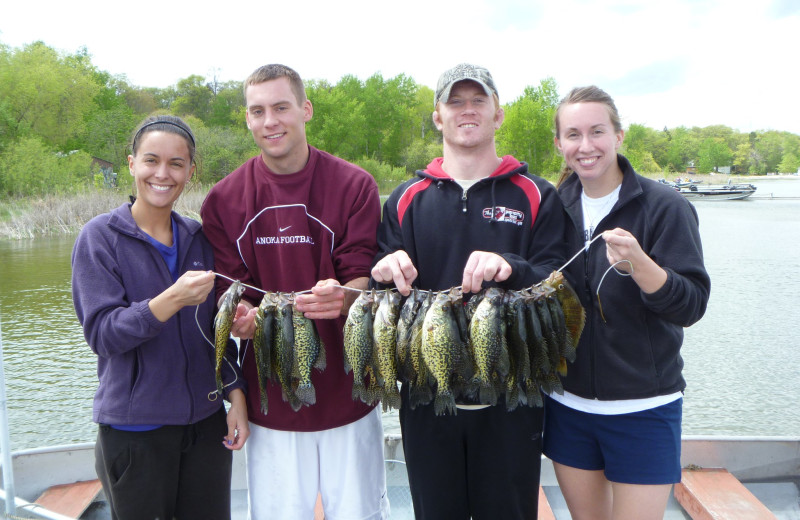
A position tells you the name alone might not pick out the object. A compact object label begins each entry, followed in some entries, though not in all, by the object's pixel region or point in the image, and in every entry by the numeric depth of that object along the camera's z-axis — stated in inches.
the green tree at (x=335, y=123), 2363.4
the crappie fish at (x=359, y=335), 112.3
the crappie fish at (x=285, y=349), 115.2
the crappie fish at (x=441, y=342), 107.6
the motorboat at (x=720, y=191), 1979.6
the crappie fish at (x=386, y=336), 112.0
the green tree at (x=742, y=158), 4126.5
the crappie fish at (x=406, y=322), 112.3
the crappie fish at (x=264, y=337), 114.8
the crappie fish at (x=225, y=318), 112.6
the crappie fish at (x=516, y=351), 110.8
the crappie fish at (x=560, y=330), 111.6
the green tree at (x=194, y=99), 2933.1
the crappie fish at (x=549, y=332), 111.3
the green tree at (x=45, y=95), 1942.7
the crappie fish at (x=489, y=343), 108.5
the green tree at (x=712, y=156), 3870.6
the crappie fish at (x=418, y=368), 112.1
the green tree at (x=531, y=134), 2400.3
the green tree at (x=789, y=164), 4057.6
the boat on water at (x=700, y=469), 176.2
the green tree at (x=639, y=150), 2743.6
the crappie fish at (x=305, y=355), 116.4
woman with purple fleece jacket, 107.7
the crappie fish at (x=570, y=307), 109.3
